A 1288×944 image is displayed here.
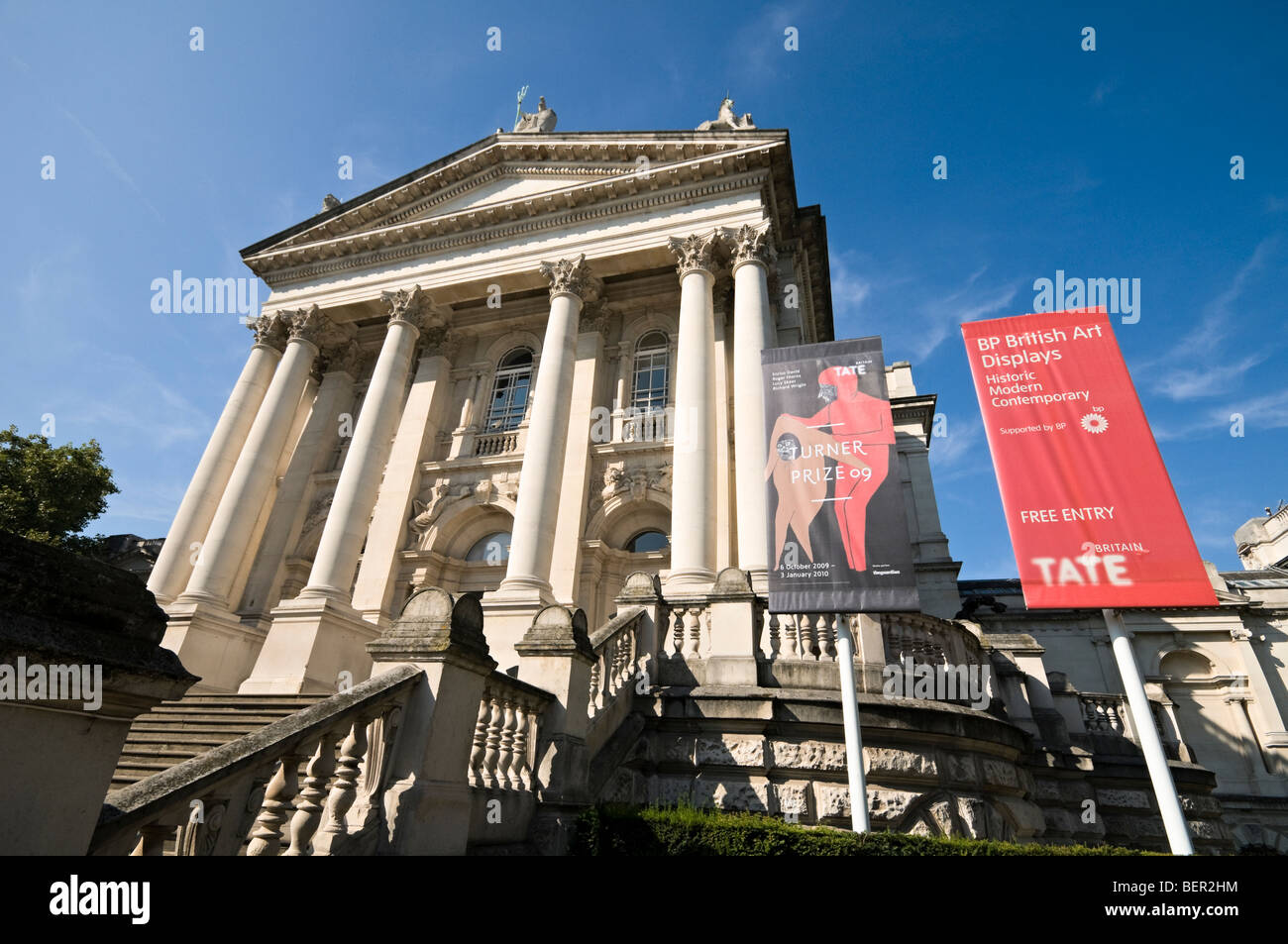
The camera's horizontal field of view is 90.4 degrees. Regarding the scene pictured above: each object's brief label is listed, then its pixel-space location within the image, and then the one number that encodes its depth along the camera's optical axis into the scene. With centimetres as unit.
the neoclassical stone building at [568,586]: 548
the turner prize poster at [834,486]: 701
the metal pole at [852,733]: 598
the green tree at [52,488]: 2388
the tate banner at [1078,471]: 582
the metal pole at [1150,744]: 507
